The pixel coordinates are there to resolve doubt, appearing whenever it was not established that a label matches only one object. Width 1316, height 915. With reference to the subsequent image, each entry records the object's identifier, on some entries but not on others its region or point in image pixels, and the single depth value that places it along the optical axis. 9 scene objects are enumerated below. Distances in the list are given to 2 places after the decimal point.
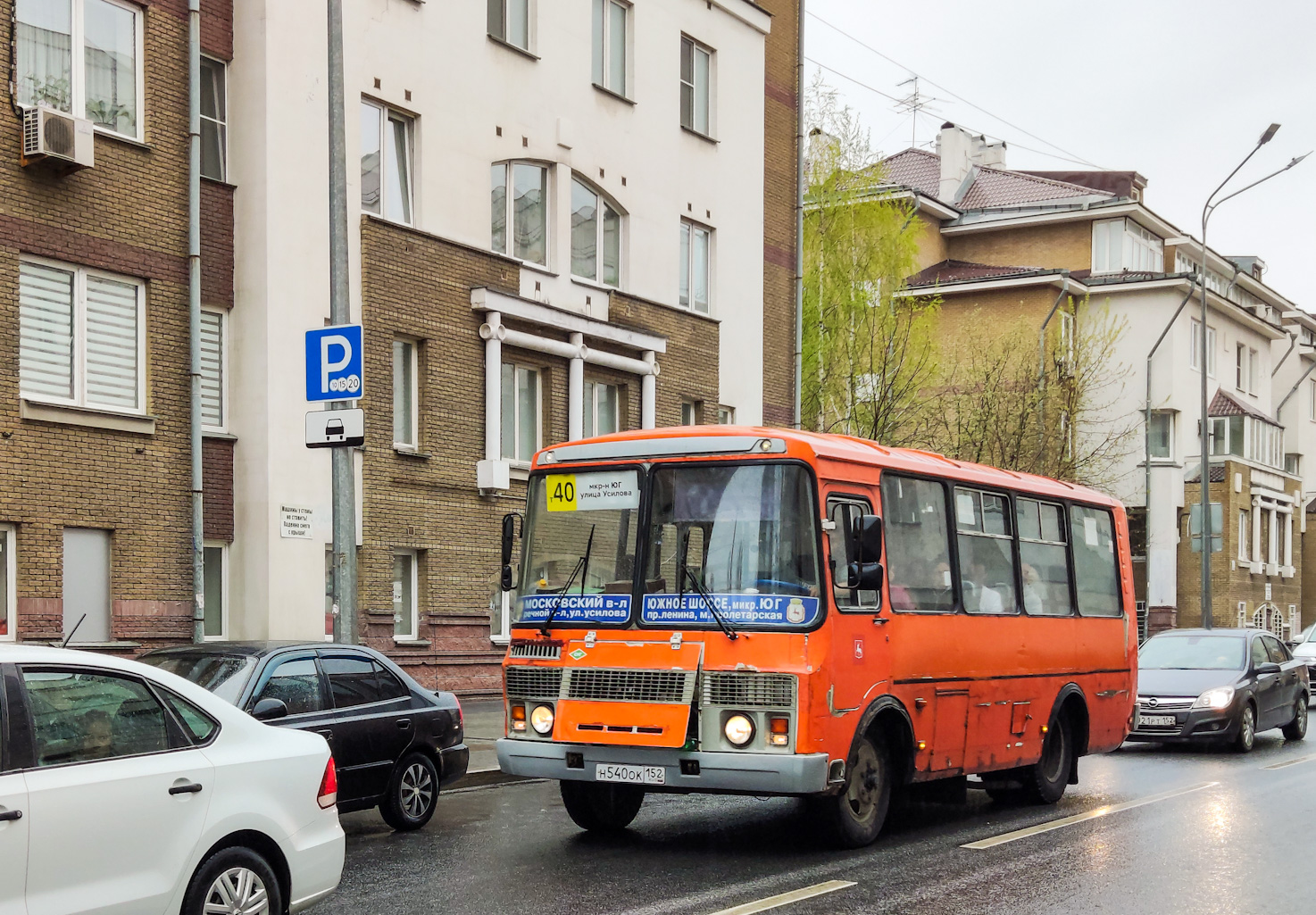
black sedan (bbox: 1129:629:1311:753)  18.31
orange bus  9.79
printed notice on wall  17.73
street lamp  34.69
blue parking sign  13.54
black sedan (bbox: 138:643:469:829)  10.24
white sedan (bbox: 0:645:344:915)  5.73
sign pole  13.76
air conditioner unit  16.25
